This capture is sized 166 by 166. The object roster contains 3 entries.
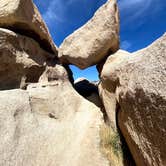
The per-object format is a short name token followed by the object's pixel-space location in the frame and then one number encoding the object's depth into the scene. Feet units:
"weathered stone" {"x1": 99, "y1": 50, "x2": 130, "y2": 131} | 19.22
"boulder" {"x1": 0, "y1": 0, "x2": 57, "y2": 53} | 20.36
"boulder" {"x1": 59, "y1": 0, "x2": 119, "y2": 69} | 22.43
